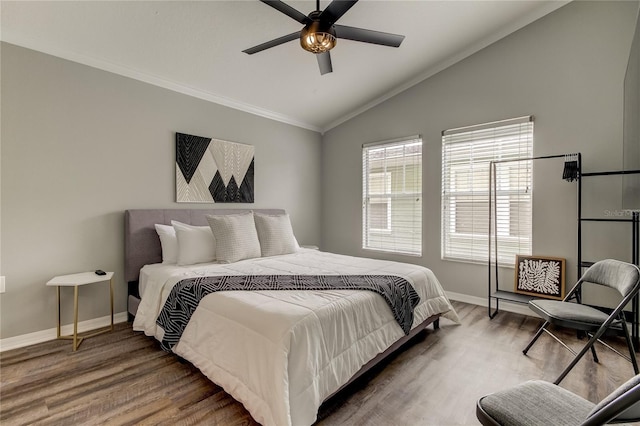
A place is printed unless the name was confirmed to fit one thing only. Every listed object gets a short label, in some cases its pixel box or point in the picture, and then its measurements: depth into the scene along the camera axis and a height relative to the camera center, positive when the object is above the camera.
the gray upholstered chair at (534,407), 1.02 -0.69
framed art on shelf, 3.12 -0.67
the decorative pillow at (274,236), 3.50 -0.28
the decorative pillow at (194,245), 2.96 -0.33
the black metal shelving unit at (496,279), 3.02 -0.76
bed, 1.54 -0.71
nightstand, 2.46 -0.59
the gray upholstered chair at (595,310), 1.80 -0.68
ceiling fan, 1.92 +1.28
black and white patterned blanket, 2.15 -0.55
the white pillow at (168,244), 3.06 -0.33
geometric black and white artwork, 3.51 +0.51
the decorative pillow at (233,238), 3.07 -0.28
